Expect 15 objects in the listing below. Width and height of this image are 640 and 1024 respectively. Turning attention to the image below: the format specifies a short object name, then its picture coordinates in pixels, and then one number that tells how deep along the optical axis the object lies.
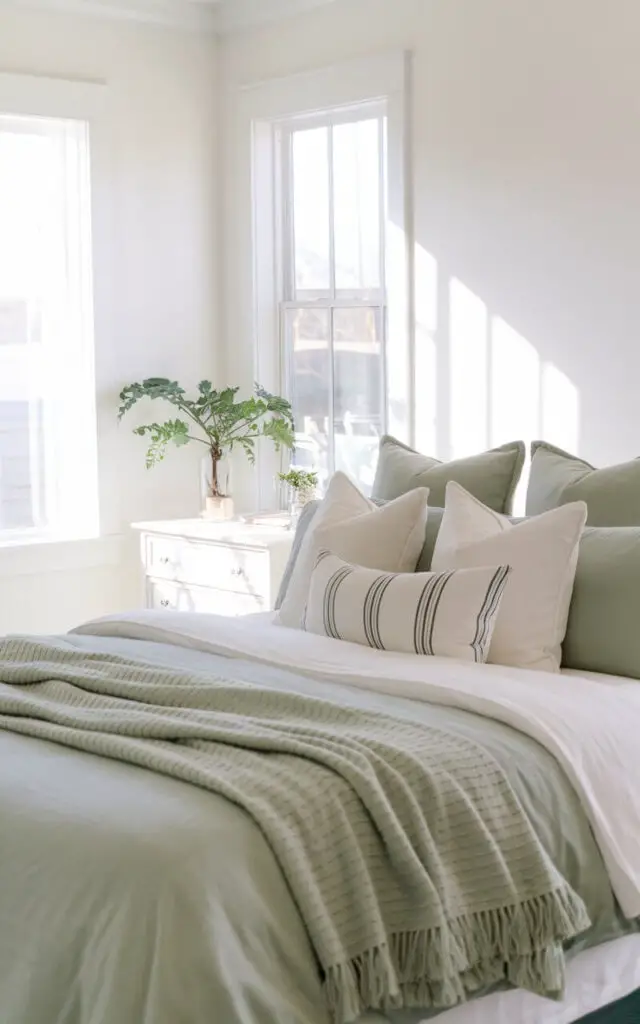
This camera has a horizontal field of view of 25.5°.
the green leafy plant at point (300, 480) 4.96
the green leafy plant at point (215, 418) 5.28
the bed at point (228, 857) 2.09
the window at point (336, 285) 5.17
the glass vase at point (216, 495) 5.34
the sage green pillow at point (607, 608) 3.15
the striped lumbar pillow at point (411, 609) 3.16
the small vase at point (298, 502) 5.02
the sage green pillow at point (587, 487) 3.41
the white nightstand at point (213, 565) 4.82
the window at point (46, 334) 5.24
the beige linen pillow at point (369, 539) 3.57
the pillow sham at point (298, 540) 3.90
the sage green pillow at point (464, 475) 3.71
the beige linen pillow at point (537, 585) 3.18
